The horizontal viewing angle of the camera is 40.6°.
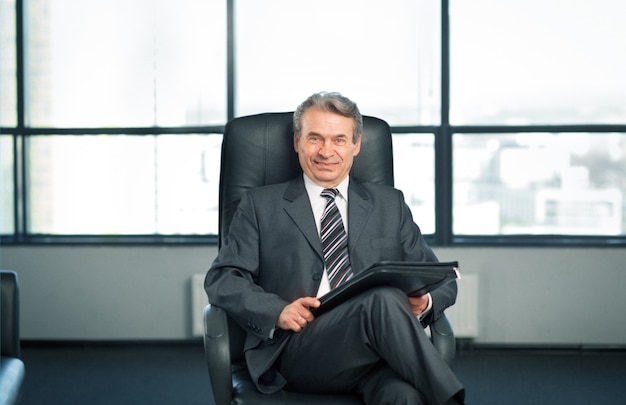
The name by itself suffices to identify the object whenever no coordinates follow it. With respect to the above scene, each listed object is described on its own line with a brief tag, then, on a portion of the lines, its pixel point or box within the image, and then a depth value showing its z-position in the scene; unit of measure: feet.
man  6.77
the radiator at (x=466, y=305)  13.88
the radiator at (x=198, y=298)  14.08
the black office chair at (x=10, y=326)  7.90
